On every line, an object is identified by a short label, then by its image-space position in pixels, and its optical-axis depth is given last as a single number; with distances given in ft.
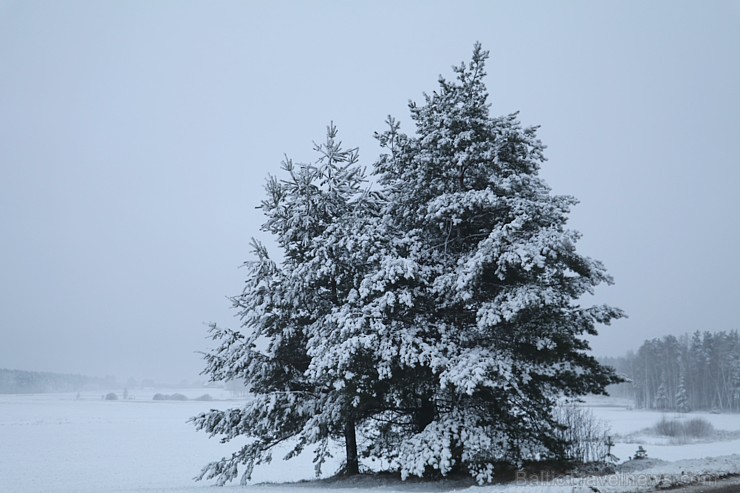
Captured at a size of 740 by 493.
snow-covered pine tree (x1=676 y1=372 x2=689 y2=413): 298.43
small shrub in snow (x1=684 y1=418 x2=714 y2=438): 172.33
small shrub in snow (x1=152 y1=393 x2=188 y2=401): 545.85
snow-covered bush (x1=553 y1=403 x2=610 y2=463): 60.13
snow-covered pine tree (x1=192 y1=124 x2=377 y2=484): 48.44
